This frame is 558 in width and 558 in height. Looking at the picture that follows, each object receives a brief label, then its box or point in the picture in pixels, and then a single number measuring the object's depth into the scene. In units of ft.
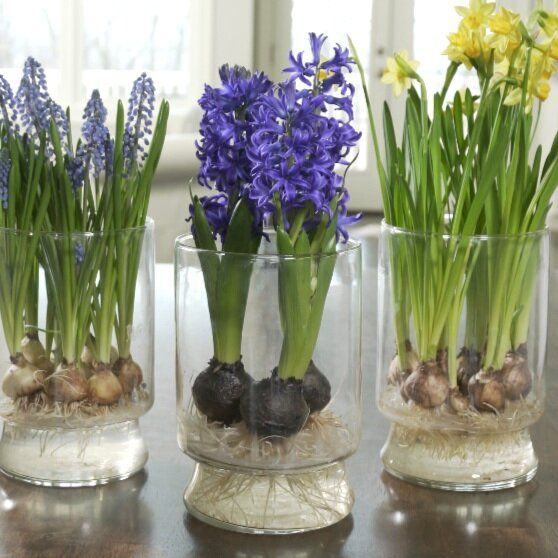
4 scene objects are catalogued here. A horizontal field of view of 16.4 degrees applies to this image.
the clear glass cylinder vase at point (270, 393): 5.21
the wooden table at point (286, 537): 5.21
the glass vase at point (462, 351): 5.59
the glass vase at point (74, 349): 5.53
